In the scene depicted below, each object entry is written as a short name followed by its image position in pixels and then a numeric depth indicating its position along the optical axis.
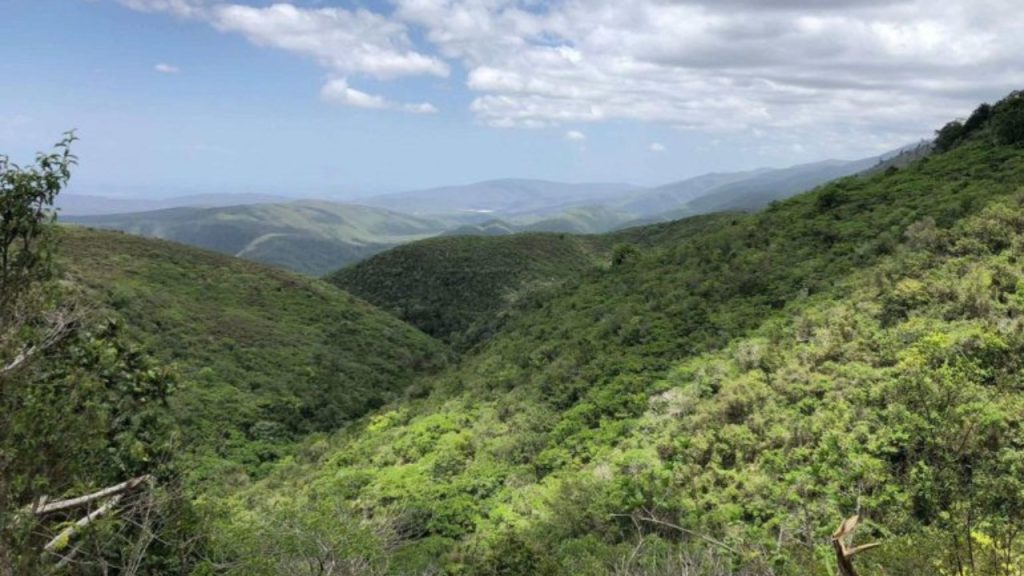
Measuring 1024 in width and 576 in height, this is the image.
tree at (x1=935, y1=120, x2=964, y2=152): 44.62
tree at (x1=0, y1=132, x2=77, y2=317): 8.03
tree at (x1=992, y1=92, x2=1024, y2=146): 33.00
